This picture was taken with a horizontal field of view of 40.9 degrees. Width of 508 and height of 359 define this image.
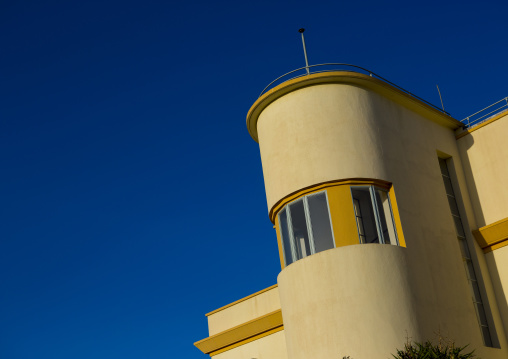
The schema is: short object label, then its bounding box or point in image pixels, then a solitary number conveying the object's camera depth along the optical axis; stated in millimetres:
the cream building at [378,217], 19234
